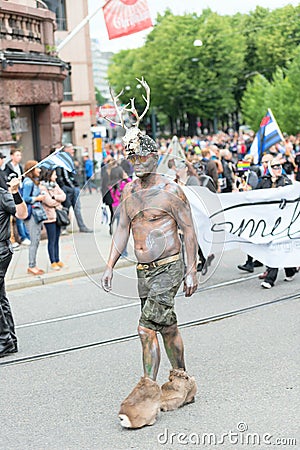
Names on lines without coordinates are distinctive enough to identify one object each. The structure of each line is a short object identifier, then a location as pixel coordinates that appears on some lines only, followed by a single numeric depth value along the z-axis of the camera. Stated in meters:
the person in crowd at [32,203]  12.16
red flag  21.03
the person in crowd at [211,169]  15.43
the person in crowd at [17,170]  14.14
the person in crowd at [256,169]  12.82
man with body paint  5.79
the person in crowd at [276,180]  10.90
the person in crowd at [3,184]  7.89
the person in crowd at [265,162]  12.06
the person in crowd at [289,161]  18.61
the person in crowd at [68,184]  16.65
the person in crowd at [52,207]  12.31
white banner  10.61
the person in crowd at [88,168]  28.97
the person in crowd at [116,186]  7.15
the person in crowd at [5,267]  7.66
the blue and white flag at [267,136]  17.06
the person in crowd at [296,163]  16.73
